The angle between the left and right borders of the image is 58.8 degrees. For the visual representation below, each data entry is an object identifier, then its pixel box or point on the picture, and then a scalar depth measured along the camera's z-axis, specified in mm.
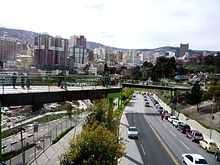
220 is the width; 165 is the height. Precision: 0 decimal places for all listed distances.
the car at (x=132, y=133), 24900
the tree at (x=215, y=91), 34642
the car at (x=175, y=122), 32975
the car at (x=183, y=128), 29209
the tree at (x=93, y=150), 11071
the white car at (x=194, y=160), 16148
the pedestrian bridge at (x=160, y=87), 40633
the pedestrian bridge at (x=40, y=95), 10602
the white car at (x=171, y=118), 36510
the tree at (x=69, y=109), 36004
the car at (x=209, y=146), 21003
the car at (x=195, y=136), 24956
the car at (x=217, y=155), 19000
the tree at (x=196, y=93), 42618
